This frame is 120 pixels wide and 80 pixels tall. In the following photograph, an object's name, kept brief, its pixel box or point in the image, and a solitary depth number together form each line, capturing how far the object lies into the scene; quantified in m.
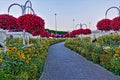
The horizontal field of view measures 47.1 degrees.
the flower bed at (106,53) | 5.77
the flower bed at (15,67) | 3.13
